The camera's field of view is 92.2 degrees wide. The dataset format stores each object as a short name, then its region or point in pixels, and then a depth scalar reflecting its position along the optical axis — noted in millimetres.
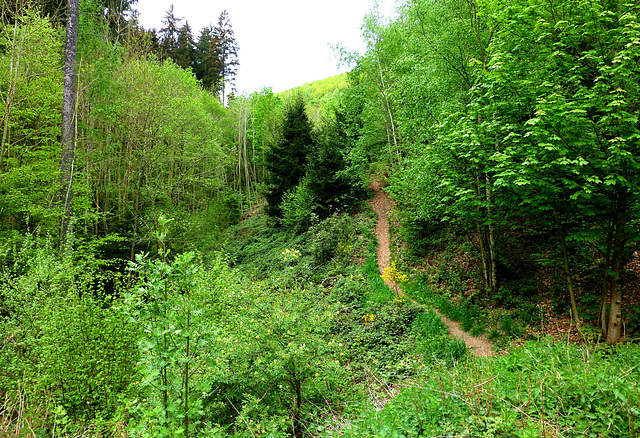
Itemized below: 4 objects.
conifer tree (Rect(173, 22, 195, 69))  28341
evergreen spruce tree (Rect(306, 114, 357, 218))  16281
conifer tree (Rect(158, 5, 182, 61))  28406
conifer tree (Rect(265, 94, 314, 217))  19281
